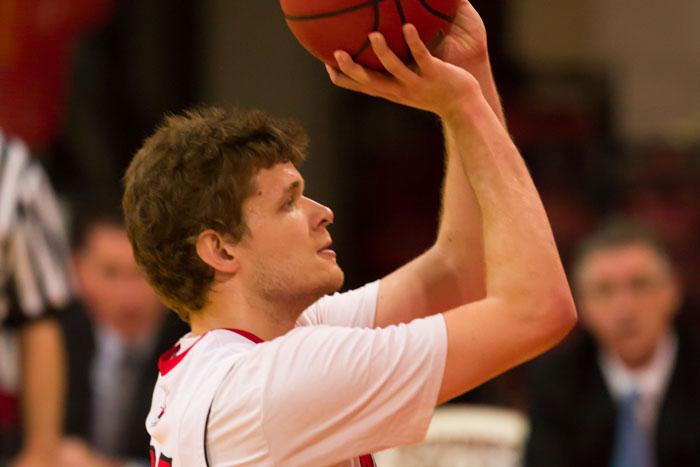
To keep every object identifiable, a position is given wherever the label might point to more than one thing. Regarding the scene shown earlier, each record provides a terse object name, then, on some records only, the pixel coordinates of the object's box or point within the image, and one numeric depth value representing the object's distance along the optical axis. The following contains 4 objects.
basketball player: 5.63
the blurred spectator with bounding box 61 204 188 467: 13.26
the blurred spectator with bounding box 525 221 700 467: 11.93
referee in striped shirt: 12.14
